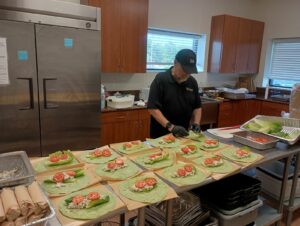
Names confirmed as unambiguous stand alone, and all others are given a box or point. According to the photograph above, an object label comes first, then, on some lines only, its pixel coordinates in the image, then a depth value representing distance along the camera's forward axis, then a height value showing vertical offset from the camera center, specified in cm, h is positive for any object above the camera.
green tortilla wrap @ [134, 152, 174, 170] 148 -59
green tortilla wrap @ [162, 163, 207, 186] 132 -61
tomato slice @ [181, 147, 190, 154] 170 -57
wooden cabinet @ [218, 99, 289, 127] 430 -75
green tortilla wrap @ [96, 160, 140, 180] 133 -59
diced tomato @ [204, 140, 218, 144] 189 -56
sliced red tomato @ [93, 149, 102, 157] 156 -57
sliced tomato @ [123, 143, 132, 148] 173 -56
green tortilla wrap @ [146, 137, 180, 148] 180 -58
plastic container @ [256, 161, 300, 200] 222 -98
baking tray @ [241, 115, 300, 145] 220 -46
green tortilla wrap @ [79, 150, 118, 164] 149 -58
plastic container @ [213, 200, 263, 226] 173 -105
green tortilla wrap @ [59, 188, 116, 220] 100 -61
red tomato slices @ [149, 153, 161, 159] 157 -57
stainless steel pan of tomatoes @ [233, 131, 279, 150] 189 -56
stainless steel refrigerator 230 -17
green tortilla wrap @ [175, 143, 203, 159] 166 -59
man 212 -30
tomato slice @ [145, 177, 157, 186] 125 -59
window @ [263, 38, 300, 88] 462 +9
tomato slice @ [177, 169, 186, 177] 138 -59
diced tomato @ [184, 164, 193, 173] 143 -59
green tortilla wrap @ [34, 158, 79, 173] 135 -58
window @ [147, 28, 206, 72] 402 +32
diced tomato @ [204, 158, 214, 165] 155 -58
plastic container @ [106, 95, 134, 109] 321 -51
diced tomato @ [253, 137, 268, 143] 193 -55
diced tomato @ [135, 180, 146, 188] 122 -59
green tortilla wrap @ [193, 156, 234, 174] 148 -60
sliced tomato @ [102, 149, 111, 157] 157 -57
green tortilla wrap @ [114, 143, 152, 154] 167 -58
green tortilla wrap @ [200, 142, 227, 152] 180 -59
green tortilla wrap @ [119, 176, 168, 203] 115 -61
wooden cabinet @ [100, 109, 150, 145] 315 -82
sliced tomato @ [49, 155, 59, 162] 143 -56
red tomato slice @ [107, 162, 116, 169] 139 -57
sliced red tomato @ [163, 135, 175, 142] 189 -56
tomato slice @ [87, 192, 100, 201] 109 -58
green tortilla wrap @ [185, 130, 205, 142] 198 -56
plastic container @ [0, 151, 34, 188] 104 -50
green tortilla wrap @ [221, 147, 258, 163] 165 -59
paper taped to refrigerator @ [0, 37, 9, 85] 223 -6
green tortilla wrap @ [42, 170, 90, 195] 116 -59
